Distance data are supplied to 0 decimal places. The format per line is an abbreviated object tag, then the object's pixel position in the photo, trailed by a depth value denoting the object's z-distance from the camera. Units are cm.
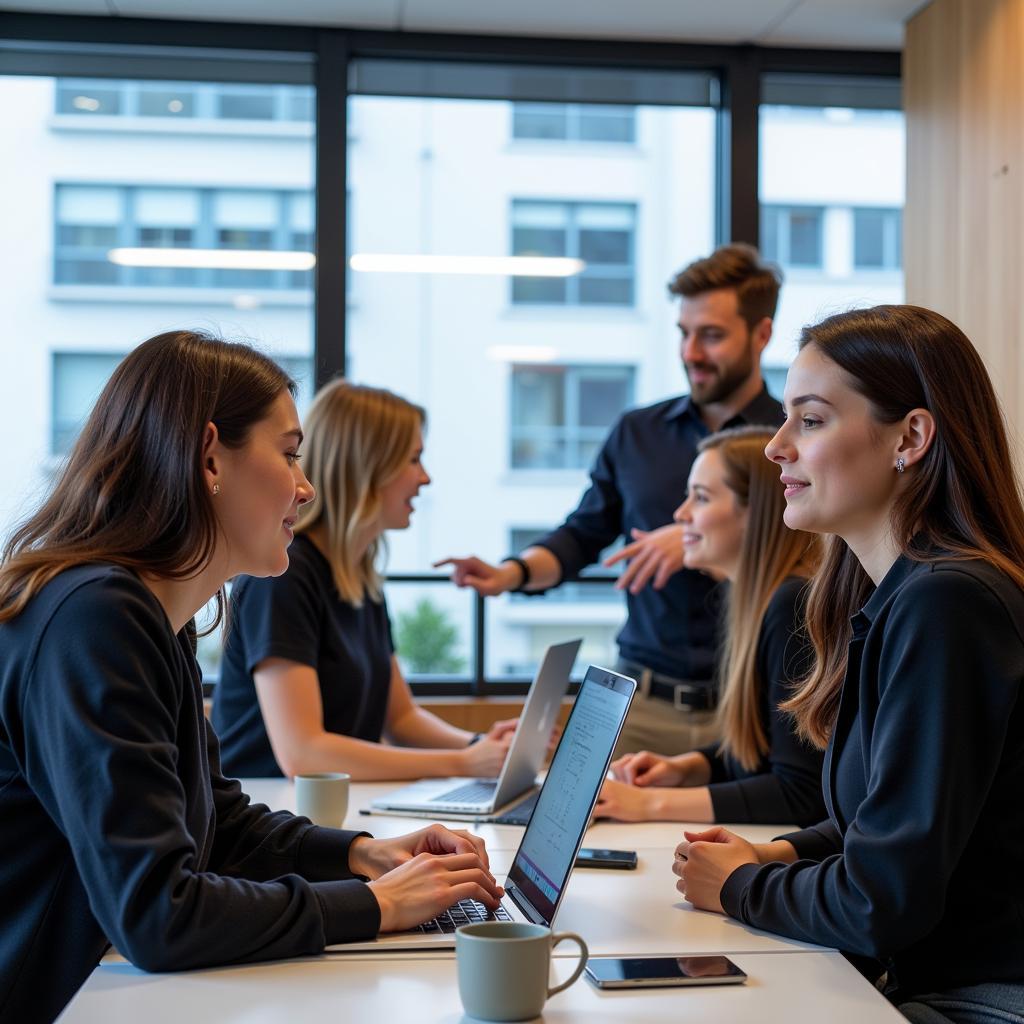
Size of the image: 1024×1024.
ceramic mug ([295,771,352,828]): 188
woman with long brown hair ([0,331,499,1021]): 120
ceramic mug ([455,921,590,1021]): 111
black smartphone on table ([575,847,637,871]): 172
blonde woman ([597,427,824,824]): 201
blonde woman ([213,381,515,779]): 231
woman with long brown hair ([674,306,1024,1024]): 129
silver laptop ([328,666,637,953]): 132
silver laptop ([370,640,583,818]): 206
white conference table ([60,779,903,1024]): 116
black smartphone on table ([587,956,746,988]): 125
